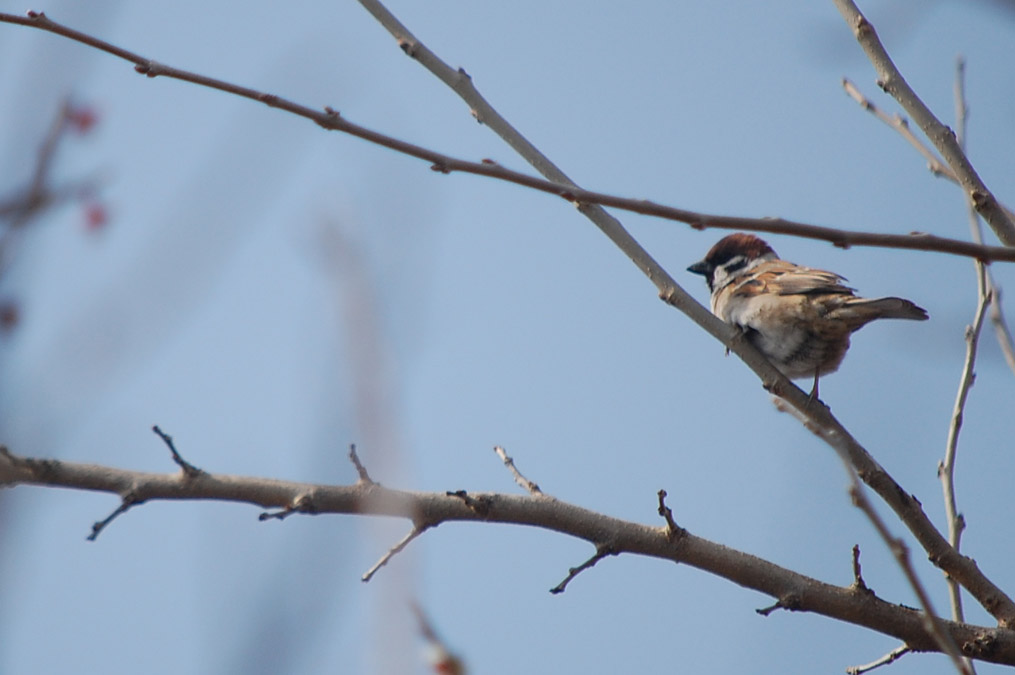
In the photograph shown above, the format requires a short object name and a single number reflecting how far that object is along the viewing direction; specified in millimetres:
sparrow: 9359
